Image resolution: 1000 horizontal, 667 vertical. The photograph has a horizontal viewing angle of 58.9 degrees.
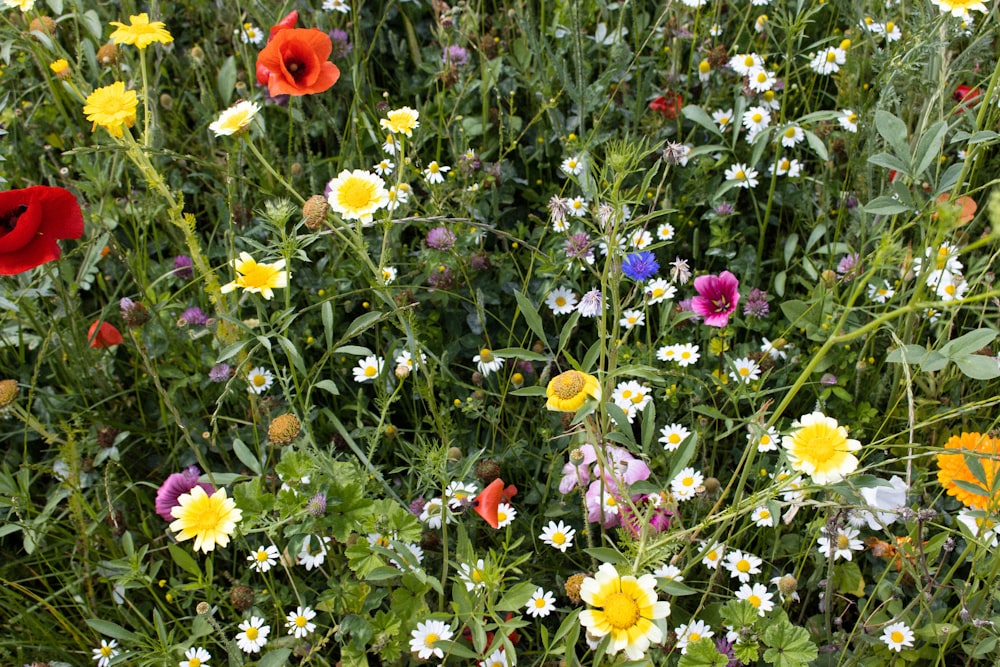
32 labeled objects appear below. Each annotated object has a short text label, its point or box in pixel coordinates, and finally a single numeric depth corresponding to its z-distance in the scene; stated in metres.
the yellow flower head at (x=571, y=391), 1.07
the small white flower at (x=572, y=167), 1.74
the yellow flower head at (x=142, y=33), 1.42
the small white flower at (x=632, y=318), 1.58
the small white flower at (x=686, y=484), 1.39
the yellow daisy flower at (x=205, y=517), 1.16
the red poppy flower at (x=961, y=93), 1.76
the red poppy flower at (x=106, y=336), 1.70
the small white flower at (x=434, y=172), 1.67
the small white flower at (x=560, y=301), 1.69
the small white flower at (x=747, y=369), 1.55
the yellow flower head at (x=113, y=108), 1.29
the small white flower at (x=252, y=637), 1.34
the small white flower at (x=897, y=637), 1.25
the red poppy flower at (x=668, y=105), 1.90
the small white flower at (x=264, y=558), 1.34
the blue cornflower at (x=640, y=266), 1.52
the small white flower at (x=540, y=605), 1.33
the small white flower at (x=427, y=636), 1.26
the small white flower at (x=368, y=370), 1.57
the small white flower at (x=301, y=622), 1.35
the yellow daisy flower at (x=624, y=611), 1.00
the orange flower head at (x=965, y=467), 1.28
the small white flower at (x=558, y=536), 1.40
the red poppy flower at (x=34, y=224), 1.38
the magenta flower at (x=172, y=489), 1.50
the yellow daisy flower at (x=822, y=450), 0.98
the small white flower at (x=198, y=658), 1.32
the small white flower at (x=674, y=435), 1.51
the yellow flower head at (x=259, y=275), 1.24
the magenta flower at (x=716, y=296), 1.56
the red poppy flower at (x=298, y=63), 1.52
